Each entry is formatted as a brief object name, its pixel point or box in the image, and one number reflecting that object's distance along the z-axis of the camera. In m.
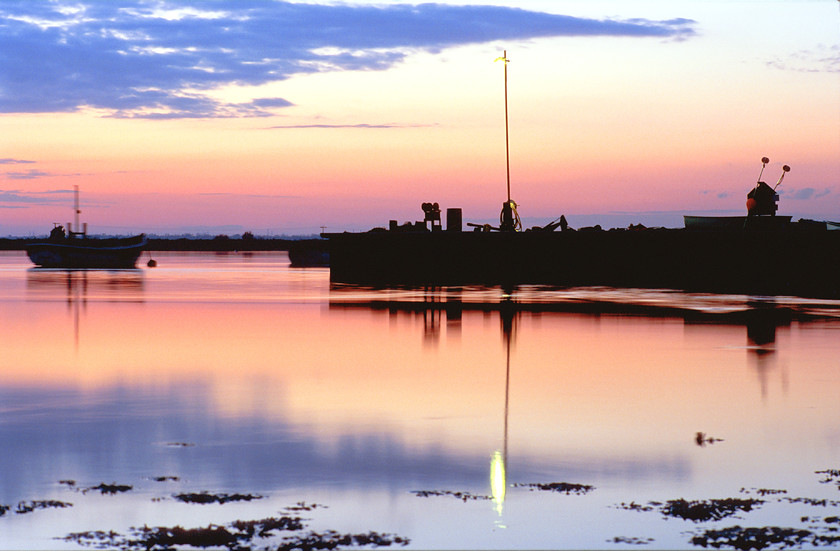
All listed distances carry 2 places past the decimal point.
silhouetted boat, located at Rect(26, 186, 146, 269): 130.12
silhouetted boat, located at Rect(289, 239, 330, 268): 162.50
